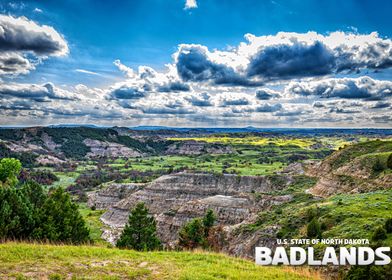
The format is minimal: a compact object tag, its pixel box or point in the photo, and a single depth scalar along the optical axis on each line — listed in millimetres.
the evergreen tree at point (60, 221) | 51344
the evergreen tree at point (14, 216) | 46966
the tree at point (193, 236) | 61625
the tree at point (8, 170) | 81500
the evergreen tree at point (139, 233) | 60375
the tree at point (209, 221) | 71125
